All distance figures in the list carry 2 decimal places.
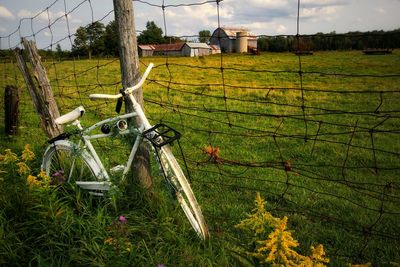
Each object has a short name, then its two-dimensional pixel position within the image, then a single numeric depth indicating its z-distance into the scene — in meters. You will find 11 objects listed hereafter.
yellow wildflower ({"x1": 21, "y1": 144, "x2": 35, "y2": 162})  3.49
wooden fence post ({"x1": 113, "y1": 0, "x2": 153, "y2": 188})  2.92
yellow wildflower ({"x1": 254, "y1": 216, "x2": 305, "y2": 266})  2.00
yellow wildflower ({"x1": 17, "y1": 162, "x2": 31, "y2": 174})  3.27
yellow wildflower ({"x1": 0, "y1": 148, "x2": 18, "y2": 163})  3.46
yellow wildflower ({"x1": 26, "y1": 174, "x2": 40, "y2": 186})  2.88
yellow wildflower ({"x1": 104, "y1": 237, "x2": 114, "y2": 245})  2.41
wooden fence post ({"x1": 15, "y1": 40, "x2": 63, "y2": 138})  4.58
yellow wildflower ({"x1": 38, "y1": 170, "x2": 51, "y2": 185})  2.83
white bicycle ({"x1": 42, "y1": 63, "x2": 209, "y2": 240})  2.73
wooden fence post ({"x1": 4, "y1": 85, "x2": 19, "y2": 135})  6.25
